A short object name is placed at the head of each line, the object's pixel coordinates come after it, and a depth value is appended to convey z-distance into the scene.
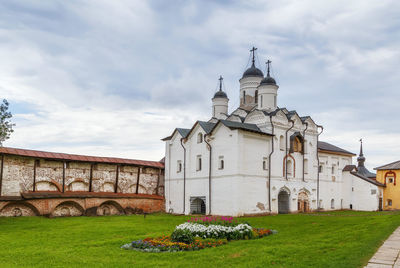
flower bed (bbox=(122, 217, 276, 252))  10.73
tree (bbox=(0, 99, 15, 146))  18.94
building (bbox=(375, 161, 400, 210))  33.38
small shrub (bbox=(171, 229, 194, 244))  11.23
